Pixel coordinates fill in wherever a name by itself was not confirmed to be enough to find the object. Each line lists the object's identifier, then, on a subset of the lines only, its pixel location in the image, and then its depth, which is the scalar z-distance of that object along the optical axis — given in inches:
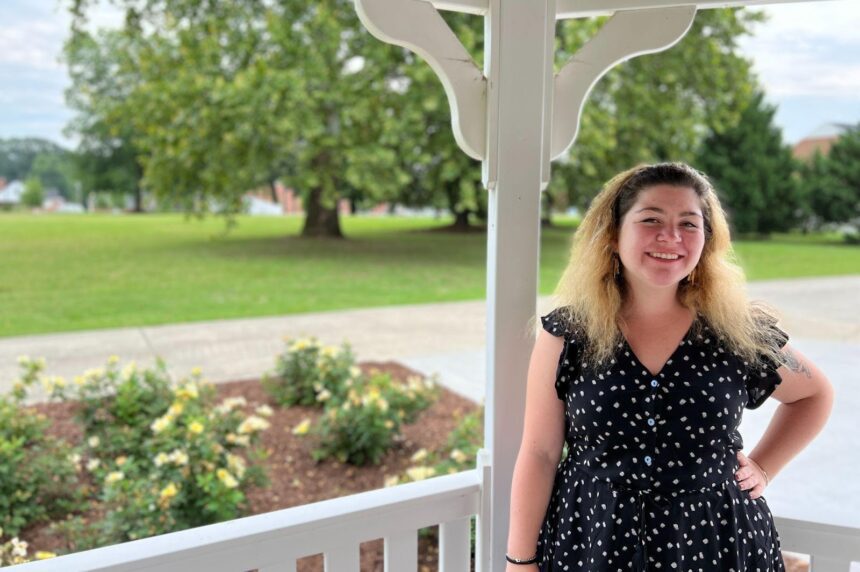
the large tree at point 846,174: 700.0
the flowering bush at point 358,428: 139.2
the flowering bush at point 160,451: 103.7
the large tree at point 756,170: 732.0
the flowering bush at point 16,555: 73.5
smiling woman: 44.1
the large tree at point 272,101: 388.8
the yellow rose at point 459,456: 117.0
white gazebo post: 51.1
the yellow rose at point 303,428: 134.8
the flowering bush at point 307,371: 164.9
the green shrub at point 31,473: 110.5
